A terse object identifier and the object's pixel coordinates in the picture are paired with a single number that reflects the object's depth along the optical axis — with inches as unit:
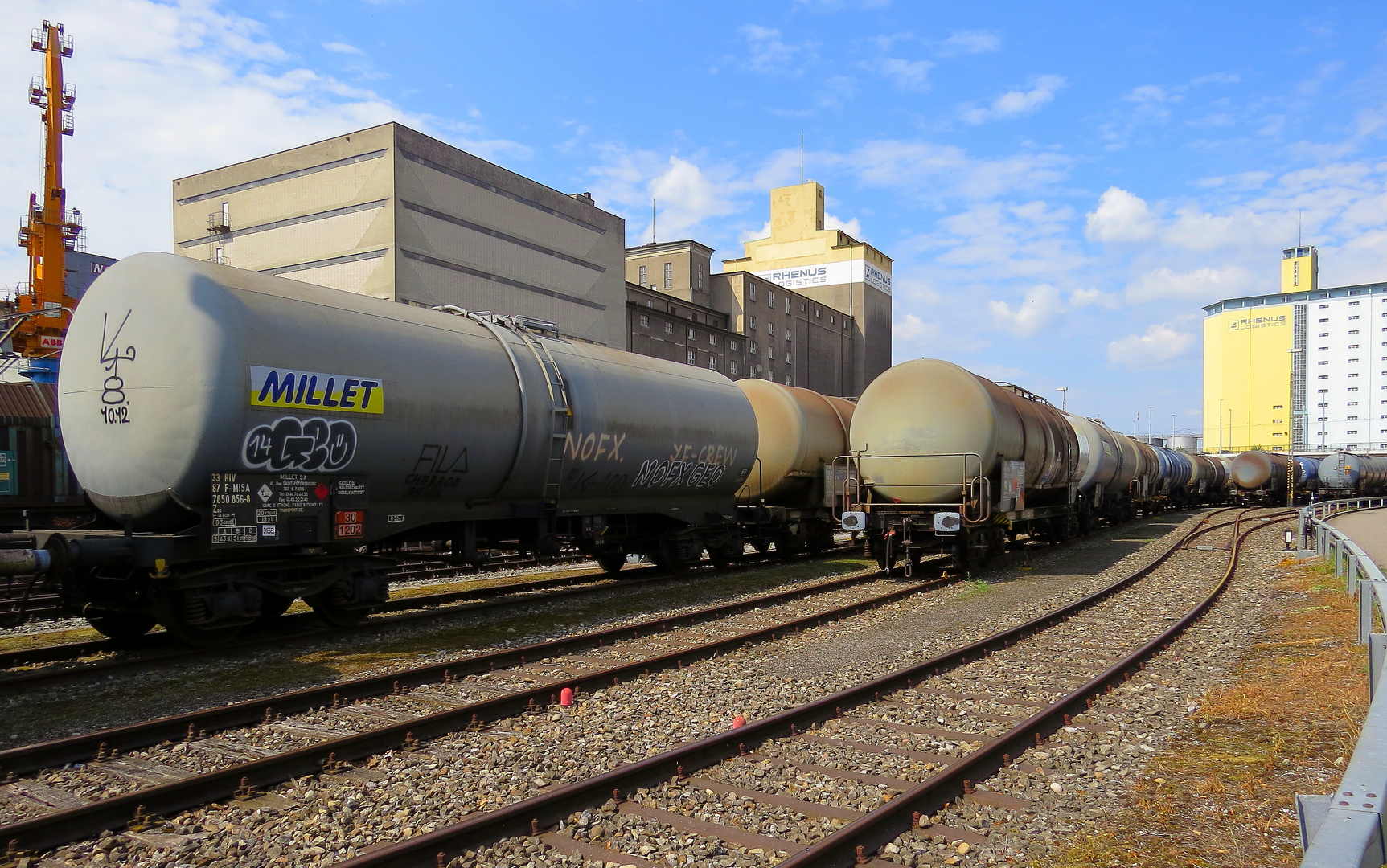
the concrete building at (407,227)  1910.7
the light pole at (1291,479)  1824.6
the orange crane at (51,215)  1633.9
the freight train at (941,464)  599.2
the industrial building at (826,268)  3892.7
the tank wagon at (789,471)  705.0
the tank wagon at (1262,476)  1915.6
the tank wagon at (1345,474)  2174.0
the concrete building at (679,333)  2652.6
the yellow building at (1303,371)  4965.6
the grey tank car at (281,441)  333.7
